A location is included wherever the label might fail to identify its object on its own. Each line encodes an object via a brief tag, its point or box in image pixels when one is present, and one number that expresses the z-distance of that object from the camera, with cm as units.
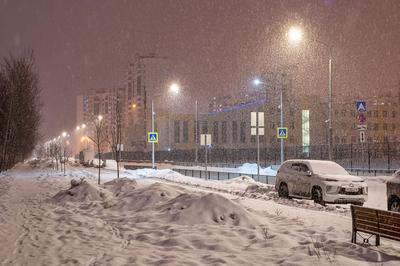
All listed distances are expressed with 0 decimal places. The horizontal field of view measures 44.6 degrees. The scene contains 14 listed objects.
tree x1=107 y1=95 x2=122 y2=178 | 3346
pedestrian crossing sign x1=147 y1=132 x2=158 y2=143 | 4012
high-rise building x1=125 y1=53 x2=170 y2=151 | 13650
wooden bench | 911
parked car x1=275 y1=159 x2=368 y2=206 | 1742
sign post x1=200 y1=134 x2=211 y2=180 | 3647
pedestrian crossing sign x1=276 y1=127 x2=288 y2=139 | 3284
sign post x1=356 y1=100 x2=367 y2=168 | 2488
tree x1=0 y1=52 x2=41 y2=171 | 4187
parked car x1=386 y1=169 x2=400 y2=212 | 1425
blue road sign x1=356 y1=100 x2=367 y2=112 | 2522
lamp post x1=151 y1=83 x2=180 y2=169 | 4215
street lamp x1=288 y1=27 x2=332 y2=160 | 2670
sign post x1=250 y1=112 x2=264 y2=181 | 2747
